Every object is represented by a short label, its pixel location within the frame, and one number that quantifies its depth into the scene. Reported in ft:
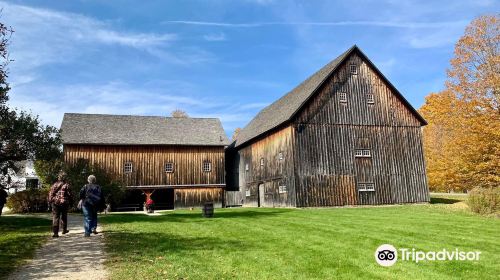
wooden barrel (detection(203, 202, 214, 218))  66.74
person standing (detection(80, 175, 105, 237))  41.78
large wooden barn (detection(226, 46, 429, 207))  91.40
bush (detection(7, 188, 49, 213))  92.43
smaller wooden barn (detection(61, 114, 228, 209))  112.06
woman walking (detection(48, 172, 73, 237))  42.09
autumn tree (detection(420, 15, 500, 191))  91.76
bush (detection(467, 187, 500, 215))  64.28
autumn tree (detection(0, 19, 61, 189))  55.42
